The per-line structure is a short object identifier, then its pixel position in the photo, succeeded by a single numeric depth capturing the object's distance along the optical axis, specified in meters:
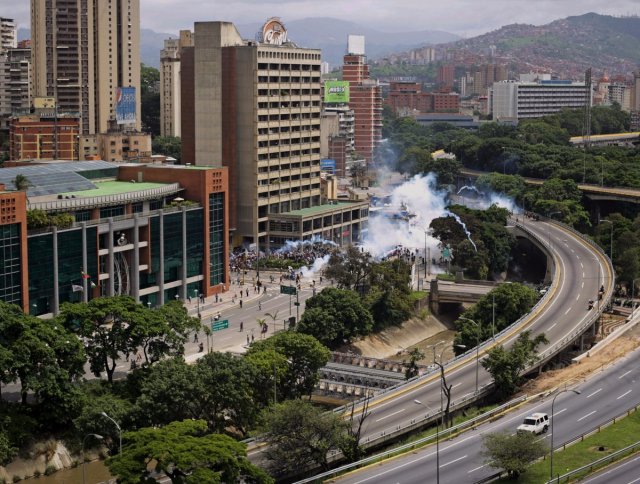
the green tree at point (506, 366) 84.31
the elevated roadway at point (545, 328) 77.70
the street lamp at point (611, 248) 134.36
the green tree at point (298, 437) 67.62
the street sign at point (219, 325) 101.44
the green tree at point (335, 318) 99.00
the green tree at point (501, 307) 104.75
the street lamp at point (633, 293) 113.38
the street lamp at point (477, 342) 88.75
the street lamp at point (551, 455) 65.67
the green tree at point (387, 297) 111.06
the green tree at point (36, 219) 95.69
